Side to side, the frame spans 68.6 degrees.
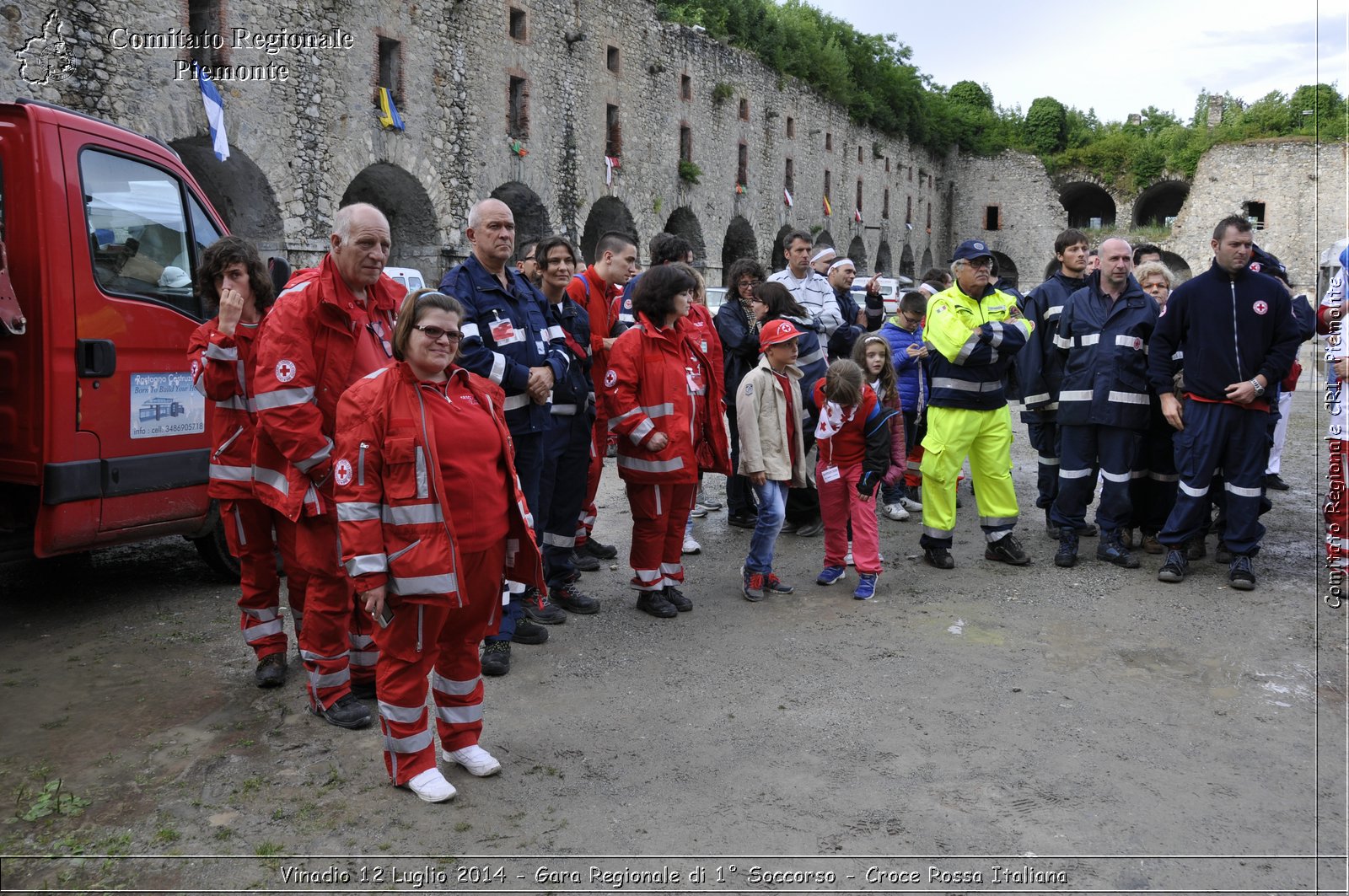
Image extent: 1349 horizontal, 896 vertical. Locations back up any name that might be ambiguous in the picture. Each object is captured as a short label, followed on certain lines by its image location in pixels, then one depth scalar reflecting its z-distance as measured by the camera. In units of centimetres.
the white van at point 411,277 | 1655
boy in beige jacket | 573
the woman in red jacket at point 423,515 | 322
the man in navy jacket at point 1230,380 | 581
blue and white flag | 1404
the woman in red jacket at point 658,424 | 519
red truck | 475
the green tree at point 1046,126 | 5253
